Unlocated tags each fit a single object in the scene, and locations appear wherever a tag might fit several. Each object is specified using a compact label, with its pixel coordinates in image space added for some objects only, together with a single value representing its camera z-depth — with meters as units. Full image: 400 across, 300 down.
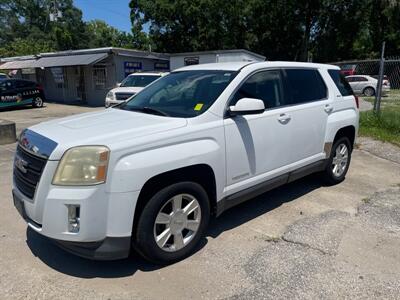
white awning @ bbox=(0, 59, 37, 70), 26.20
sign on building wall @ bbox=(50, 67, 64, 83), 25.73
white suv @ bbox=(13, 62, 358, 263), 2.91
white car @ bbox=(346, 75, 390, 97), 23.98
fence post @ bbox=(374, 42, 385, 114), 9.10
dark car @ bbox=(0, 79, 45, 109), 18.56
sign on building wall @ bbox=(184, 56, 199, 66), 23.24
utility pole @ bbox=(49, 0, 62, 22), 28.95
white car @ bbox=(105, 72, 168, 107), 13.69
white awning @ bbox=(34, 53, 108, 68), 20.70
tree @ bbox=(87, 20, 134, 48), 59.29
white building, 21.83
